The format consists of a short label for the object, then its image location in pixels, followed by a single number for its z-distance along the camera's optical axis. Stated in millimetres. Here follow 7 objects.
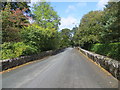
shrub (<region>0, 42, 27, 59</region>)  13061
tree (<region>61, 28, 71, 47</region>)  108125
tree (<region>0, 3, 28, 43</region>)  11236
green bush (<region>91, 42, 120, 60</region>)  14242
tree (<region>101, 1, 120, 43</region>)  12547
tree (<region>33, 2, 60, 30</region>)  29859
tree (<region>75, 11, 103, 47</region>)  30766
